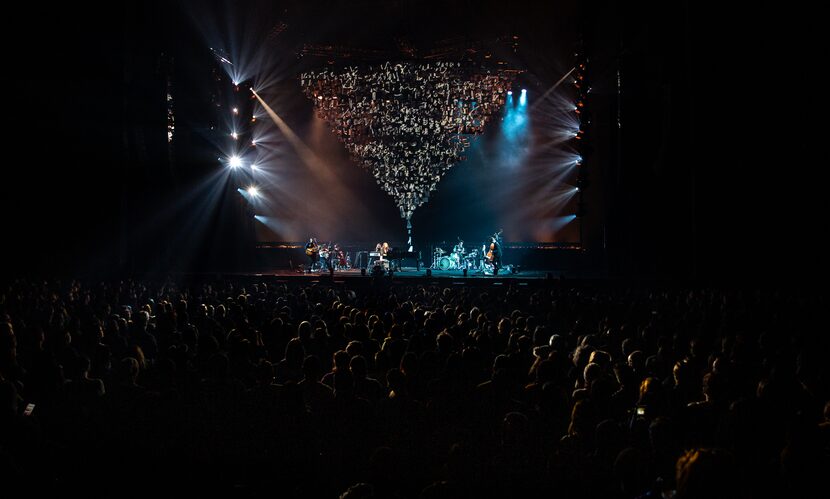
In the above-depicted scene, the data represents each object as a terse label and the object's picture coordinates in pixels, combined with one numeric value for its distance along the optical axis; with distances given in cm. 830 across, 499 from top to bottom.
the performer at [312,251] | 2435
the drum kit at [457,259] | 2655
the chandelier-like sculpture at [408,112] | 2475
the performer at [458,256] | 2680
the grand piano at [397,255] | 2457
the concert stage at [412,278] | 1934
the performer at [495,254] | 2294
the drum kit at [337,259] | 2692
